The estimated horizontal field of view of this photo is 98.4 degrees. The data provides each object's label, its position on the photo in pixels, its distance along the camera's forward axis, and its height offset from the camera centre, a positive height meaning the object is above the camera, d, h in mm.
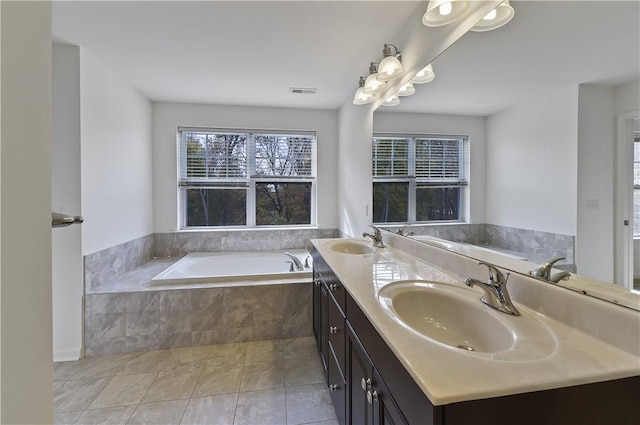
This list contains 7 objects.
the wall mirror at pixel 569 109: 797 +334
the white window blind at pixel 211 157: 3408 +664
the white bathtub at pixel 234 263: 2893 -596
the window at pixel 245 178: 3432 +413
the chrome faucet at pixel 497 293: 918 -288
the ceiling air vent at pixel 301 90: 2859 +1262
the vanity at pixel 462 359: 578 -367
